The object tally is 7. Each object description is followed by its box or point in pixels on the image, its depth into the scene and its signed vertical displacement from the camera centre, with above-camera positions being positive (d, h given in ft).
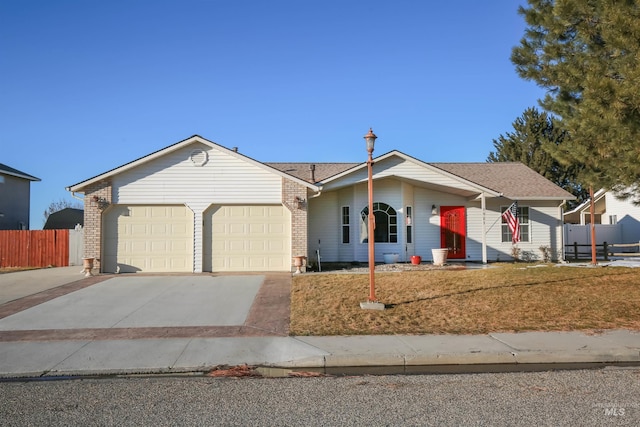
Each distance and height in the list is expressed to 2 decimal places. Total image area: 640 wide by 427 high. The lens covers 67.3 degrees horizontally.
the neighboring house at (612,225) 88.63 +2.04
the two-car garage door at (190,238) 51.70 +0.14
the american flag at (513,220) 57.77 +2.00
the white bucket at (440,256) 54.72 -2.13
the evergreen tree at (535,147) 123.34 +24.01
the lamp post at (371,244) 33.10 -0.43
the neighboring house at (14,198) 89.81 +8.50
